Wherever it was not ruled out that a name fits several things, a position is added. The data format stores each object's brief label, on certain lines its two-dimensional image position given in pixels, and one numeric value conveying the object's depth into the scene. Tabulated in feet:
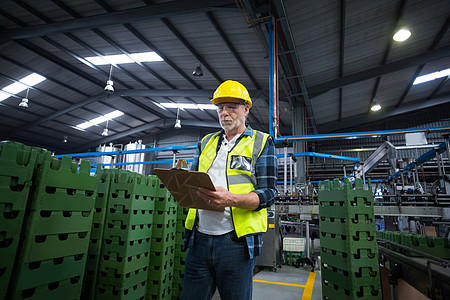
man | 4.43
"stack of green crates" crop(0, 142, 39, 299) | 5.28
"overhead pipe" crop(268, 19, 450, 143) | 14.97
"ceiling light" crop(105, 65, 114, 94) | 32.32
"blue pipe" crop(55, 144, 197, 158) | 20.81
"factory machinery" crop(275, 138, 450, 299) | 6.54
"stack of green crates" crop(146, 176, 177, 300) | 11.03
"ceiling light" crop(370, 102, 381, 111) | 46.71
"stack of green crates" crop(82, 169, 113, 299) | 9.44
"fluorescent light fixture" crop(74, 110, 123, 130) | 57.41
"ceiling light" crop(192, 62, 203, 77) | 32.26
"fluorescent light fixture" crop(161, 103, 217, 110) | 50.57
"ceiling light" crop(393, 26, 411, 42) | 26.25
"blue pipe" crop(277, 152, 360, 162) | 21.34
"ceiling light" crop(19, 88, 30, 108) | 39.16
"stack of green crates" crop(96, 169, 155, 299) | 9.33
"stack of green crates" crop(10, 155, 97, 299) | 5.73
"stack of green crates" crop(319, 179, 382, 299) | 10.19
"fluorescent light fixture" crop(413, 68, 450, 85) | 40.88
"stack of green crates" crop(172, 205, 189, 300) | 12.61
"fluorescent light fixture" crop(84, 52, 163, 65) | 35.12
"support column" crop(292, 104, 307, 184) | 36.06
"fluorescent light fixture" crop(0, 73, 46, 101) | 41.55
